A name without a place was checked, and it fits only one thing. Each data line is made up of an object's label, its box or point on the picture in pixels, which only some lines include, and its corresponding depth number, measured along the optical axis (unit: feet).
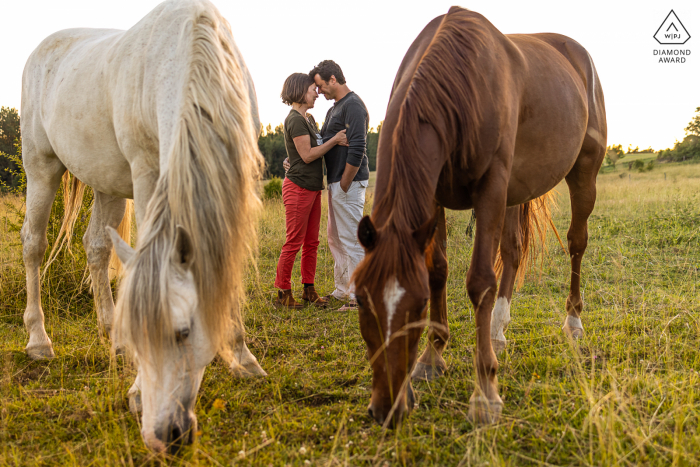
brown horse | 5.99
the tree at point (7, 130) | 64.69
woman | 15.79
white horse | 6.07
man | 15.67
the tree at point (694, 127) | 124.93
